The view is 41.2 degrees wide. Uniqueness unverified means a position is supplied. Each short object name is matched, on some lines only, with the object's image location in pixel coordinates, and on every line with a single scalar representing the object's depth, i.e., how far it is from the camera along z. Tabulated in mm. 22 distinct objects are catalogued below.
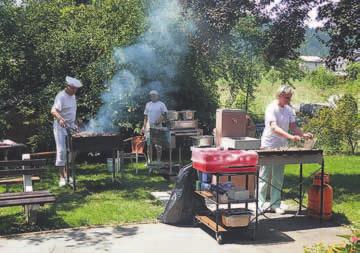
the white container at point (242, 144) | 6336
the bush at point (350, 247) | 2984
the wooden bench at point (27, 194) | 5883
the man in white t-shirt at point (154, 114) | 10602
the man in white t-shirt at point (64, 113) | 8625
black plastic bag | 6355
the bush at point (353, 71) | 18686
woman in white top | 6773
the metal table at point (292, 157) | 6246
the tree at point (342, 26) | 8531
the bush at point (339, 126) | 14656
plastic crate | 5641
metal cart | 5703
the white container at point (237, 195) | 5871
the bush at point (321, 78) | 26125
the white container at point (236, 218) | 5797
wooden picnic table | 8367
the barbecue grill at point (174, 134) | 9484
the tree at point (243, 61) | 17297
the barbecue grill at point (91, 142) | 8232
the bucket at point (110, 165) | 10195
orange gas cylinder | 6605
